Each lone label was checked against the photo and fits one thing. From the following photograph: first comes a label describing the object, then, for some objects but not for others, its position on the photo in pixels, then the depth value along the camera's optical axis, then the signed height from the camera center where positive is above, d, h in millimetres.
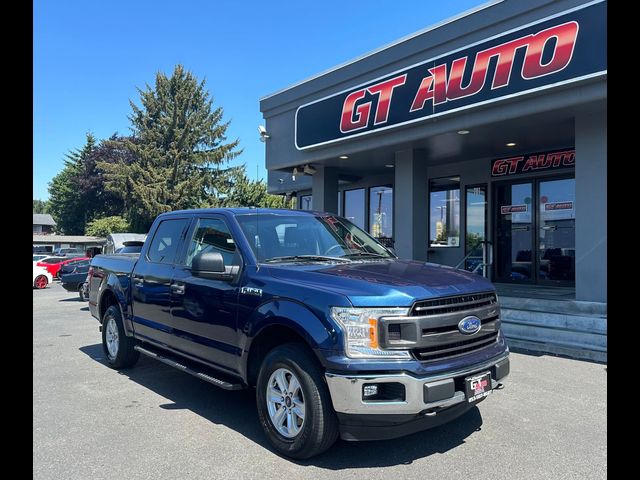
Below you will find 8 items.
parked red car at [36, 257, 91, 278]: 26328 -1292
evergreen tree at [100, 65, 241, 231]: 41906 +7677
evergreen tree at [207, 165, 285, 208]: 44688 +4238
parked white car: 22230 -1735
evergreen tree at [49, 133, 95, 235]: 58531 +5199
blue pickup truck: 3502 -703
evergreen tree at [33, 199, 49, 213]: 124588 +8297
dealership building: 7812 +2073
